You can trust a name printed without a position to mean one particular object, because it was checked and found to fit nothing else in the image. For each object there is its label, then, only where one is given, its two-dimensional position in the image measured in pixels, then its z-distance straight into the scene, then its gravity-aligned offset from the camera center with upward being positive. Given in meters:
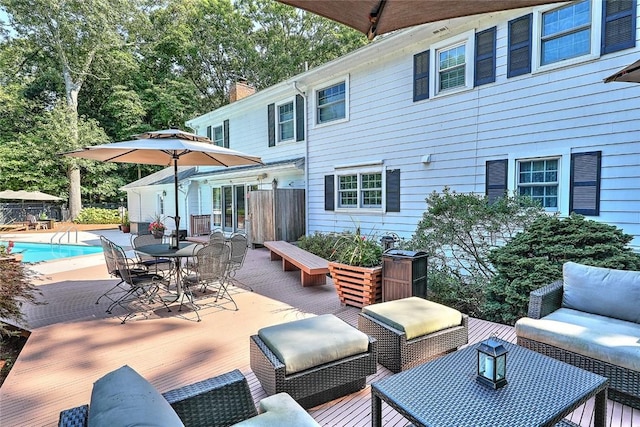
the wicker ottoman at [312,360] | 2.39 -1.21
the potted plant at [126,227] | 17.22 -1.44
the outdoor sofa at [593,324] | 2.46 -1.12
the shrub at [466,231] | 5.26 -0.57
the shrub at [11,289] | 3.63 -1.01
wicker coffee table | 1.71 -1.11
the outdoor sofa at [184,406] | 1.20 -1.03
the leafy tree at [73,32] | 20.05 +10.44
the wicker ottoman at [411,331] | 2.91 -1.22
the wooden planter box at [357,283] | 4.68 -1.24
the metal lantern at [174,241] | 5.39 -0.68
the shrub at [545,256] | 4.11 -0.77
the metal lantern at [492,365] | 1.93 -0.98
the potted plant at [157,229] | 9.65 -0.91
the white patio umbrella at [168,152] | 4.76 +0.73
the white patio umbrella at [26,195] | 18.72 +0.26
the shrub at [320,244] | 7.82 -1.14
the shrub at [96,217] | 21.58 -1.14
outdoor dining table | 4.95 -0.81
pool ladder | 17.22 -1.66
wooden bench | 5.66 -1.17
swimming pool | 11.97 -1.94
